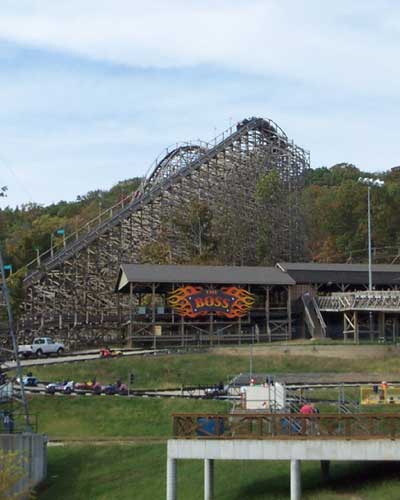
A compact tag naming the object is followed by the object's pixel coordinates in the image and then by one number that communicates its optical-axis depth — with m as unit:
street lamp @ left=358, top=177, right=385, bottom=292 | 122.86
